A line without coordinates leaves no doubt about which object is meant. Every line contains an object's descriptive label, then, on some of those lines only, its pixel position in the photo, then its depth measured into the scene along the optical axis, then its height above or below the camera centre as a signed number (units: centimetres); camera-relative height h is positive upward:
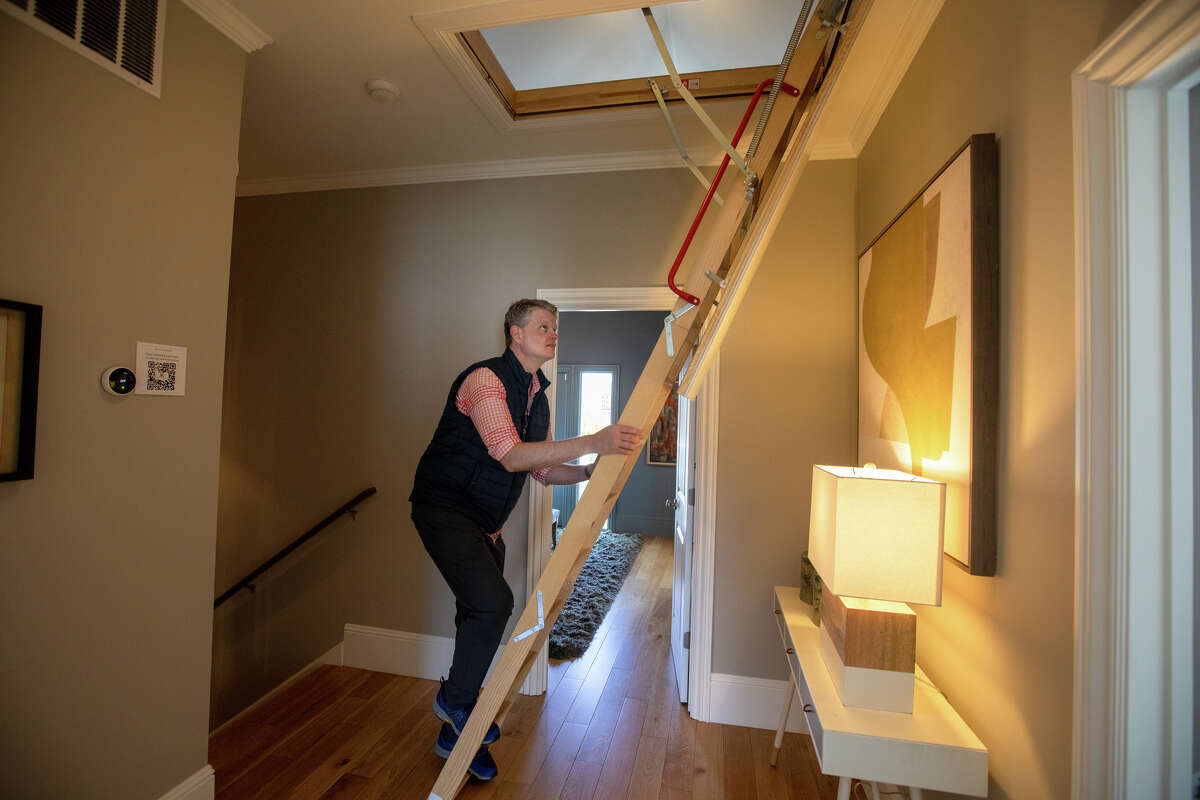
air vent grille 130 +101
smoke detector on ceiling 206 +131
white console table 111 -72
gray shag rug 314 -144
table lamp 116 -34
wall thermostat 146 +5
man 189 -36
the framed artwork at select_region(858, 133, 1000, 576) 116 +22
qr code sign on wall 155 +10
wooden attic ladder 96 +28
